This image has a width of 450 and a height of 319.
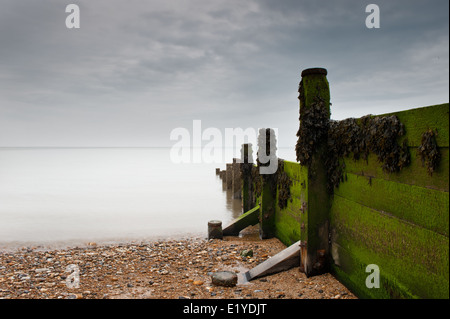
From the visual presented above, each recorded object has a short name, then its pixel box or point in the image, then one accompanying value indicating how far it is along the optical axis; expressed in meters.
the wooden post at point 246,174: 11.05
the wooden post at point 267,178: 8.16
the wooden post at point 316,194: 5.04
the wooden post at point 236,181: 17.12
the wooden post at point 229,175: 20.53
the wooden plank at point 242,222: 9.21
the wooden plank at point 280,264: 5.66
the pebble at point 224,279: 5.46
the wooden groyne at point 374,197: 2.98
